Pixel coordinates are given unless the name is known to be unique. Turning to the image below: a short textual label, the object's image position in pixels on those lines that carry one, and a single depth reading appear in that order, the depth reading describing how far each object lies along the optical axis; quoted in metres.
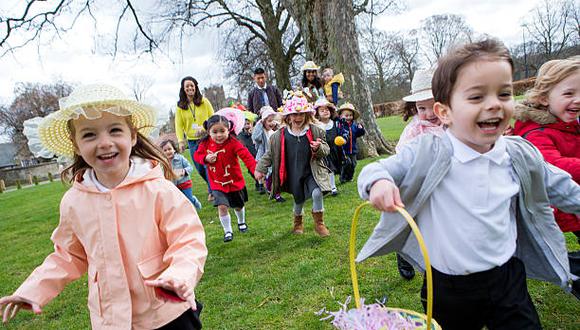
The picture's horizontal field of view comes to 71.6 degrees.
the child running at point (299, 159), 4.80
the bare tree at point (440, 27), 59.22
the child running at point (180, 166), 6.39
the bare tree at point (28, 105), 46.62
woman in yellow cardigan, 6.74
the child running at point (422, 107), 3.13
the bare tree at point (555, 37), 51.00
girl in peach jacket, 1.90
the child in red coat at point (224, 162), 5.18
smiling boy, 1.69
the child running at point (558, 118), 2.39
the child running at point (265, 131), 7.41
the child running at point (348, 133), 7.70
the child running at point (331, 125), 7.34
